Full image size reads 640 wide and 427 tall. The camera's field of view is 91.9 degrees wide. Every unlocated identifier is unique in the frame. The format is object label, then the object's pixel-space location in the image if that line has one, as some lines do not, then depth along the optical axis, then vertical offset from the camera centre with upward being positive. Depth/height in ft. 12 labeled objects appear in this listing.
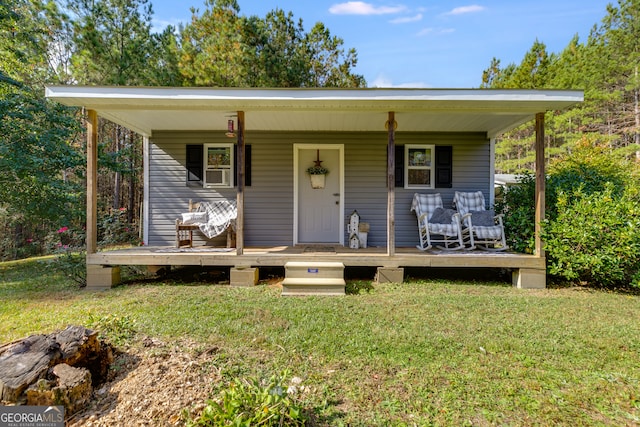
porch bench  16.74 -1.21
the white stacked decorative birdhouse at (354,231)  17.71 -1.07
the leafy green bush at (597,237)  12.31 -0.93
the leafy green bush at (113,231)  16.75 -1.24
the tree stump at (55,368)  5.39 -3.04
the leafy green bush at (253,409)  4.76 -3.15
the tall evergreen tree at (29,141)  17.94 +4.17
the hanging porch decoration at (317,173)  18.97 +2.38
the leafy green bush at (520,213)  14.88 +0.05
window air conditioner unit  19.20 +2.05
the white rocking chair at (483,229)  15.49 -0.76
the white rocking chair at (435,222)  16.11 -0.45
